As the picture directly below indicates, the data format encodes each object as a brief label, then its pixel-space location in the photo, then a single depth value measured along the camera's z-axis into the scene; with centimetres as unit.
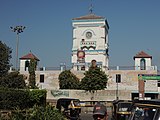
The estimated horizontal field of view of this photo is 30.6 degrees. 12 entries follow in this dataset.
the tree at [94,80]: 4675
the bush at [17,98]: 2567
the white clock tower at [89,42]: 5791
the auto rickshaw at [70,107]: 2073
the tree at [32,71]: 5172
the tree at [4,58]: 4991
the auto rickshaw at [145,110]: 579
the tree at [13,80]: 4600
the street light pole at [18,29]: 4944
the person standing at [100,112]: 888
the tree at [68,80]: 4997
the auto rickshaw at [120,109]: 1580
